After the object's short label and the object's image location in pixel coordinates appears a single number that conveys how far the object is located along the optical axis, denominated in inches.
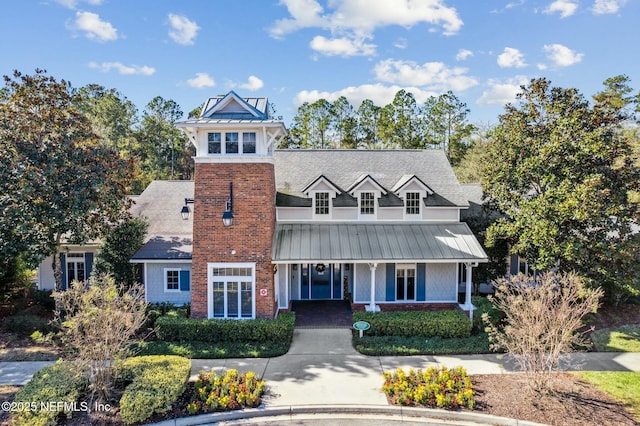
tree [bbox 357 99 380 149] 1734.7
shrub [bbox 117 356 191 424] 355.6
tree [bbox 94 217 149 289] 658.2
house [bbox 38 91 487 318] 584.7
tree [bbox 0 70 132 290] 532.7
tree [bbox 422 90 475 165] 1648.6
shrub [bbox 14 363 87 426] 343.3
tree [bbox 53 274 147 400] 375.6
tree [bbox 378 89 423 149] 1670.8
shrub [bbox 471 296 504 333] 581.6
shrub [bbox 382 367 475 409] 380.2
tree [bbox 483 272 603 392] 390.3
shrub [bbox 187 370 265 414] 376.8
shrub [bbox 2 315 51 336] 578.2
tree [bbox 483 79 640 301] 547.5
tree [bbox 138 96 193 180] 1958.7
